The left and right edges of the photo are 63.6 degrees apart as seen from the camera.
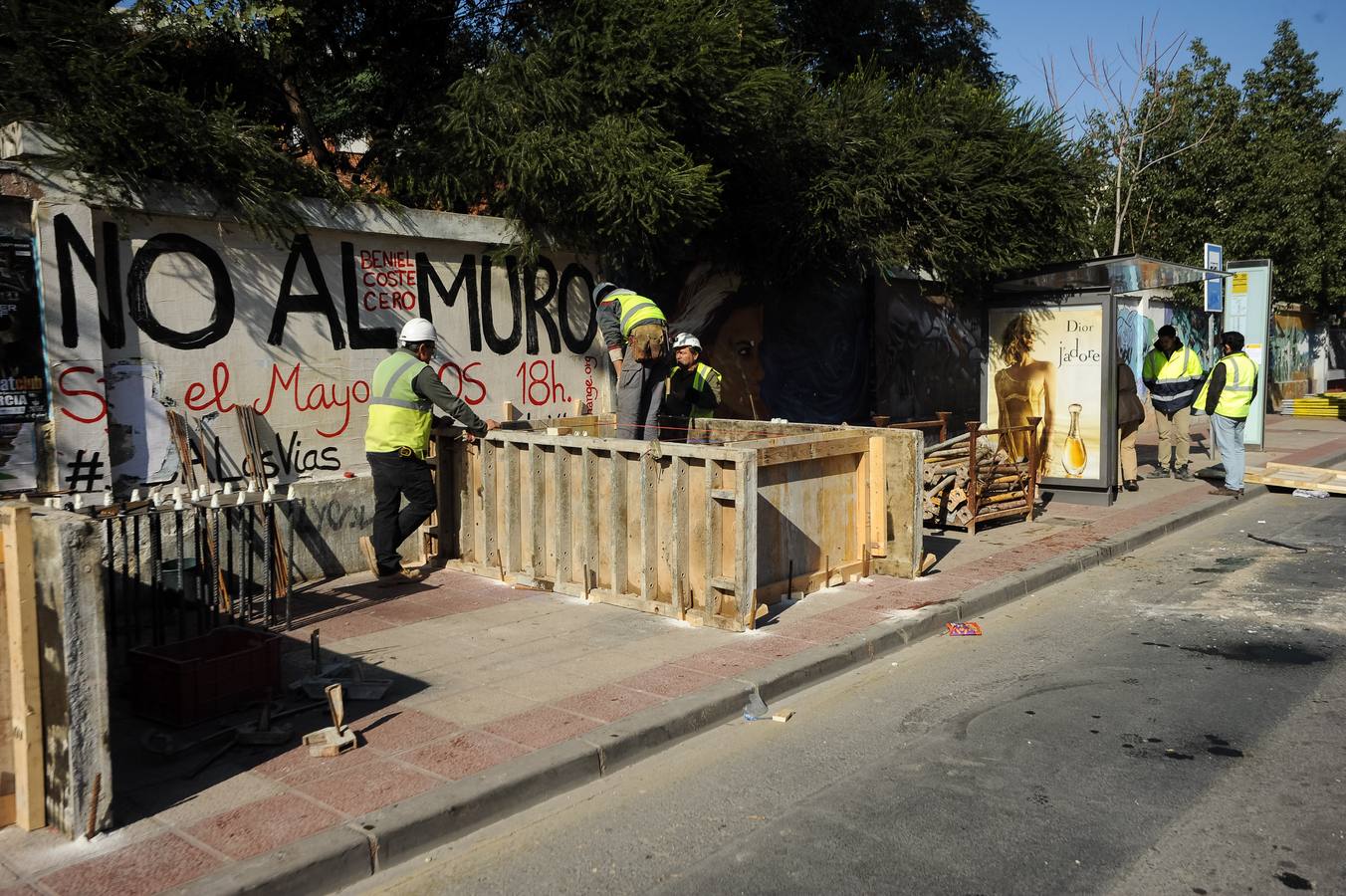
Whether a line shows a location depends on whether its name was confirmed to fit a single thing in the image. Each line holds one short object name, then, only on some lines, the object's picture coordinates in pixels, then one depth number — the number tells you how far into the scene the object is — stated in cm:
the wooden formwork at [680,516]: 715
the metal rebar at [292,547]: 798
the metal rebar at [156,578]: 623
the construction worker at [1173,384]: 1416
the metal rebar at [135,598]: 618
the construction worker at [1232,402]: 1329
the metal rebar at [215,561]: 665
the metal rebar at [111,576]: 619
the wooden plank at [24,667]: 403
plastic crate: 535
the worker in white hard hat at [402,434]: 826
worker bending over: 882
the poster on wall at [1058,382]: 1211
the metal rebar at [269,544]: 684
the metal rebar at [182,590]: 610
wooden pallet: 1390
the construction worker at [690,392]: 972
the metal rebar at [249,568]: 686
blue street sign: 1570
